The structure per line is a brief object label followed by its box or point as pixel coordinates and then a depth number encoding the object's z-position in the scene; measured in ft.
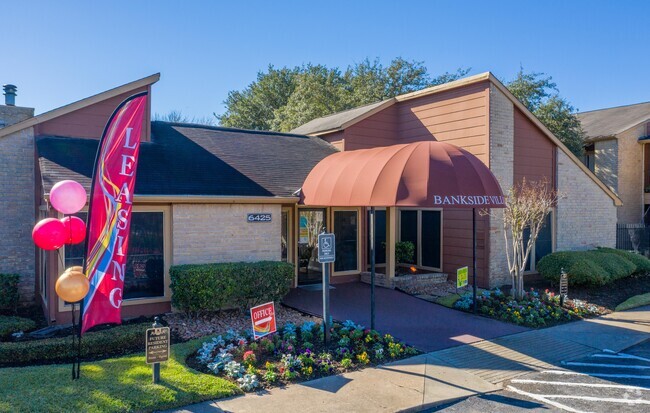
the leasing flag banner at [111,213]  23.15
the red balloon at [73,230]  23.71
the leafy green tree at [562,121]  81.66
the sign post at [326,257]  27.25
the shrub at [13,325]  28.99
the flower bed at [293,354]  23.17
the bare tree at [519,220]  38.78
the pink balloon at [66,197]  22.43
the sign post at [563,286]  39.37
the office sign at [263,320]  25.52
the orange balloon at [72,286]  21.67
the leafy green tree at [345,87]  102.73
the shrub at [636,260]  52.31
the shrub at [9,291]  34.94
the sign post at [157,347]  20.97
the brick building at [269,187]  35.01
